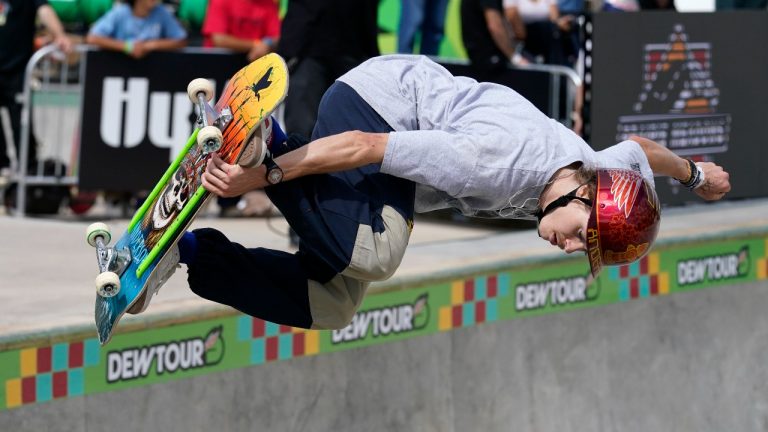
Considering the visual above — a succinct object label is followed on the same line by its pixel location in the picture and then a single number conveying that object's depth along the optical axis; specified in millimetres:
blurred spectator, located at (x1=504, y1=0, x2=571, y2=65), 20812
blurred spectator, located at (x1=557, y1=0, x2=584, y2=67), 20516
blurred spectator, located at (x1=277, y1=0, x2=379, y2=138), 16281
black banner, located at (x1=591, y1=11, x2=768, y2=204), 17625
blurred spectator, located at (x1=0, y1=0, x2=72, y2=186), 19375
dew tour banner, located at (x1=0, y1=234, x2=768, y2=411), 10812
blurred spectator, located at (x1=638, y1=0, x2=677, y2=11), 20547
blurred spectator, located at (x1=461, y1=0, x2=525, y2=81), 18547
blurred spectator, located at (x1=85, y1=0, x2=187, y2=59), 18766
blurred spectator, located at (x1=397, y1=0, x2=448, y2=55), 20484
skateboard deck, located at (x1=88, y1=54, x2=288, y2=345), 9039
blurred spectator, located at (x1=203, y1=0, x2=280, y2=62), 18859
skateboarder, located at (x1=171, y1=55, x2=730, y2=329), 8992
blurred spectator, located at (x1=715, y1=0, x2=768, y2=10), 22422
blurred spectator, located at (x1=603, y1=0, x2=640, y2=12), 20731
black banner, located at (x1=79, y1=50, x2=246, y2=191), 18812
